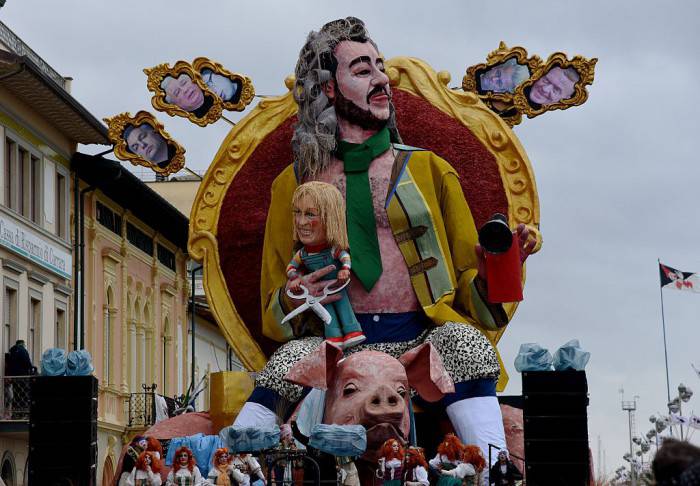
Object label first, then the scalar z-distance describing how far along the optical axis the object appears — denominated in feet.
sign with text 106.11
